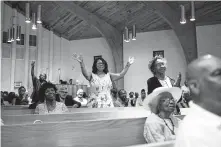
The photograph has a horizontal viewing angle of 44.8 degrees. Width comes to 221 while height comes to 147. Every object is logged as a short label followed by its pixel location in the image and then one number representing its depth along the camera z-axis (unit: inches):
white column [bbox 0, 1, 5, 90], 465.4
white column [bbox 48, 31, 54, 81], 538.6
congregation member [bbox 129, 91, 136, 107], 364.0
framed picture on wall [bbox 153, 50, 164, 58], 495.8
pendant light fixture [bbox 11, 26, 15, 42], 392.5
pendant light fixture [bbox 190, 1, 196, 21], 330.5
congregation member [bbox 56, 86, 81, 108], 213.5
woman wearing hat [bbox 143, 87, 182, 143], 97.3
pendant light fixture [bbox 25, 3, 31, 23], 316.7
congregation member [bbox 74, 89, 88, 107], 257.3
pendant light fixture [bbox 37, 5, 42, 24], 323.3
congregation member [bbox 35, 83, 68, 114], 152.3
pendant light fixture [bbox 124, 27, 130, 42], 408.1
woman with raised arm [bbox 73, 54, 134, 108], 161.5
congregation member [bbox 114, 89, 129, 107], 278.9
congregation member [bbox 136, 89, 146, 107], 349.1
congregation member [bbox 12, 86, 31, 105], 295.3
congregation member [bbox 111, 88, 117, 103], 259.0
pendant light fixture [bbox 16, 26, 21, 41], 397.7
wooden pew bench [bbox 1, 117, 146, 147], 78.7
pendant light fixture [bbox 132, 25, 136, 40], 430.3
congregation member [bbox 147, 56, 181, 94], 130.3
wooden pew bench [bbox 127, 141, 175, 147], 58.5
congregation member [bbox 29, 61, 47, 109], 176.9
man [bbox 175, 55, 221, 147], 32.7
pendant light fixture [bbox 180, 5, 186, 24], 327.0
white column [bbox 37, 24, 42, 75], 517.3
